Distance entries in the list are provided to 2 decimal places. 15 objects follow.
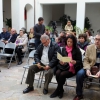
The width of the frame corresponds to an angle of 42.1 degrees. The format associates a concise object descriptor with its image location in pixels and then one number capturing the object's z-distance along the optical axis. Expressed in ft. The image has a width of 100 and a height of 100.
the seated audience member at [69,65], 8.39
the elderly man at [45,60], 8.91
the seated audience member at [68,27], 23.03
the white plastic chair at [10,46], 13.79
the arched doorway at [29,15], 26.22
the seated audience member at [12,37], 15.55
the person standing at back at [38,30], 15.26
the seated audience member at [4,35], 16.72
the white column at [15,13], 21.82
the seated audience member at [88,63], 7.97
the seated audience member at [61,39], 12.07
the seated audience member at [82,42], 11.00
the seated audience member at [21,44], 14.78
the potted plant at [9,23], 26.50
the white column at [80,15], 25.23
